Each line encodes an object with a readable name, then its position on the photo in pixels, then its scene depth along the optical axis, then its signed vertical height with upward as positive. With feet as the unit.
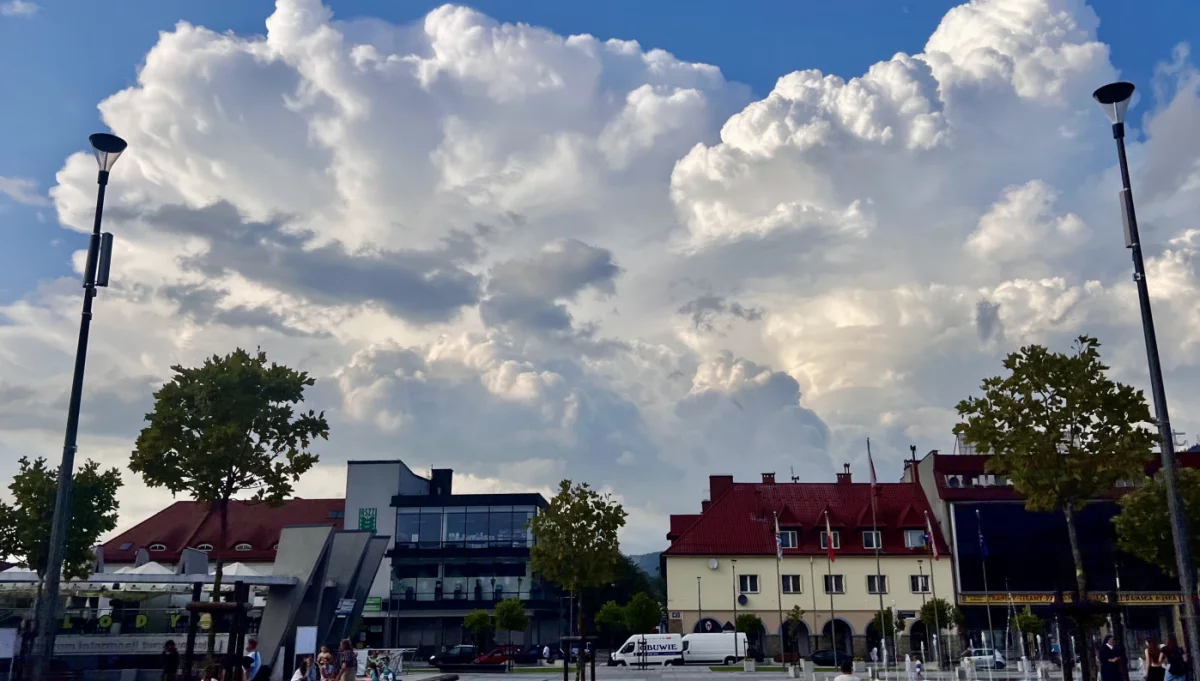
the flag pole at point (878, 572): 202.59 +4.35
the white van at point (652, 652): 210.59 -12.46
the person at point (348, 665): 69.46 -4.92
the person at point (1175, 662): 68.95 -4.98
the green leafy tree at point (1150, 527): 151.12 +9.52
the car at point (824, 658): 215.10 -14.43
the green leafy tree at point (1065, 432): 94.94 +15.17
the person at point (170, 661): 82.89 -5.46
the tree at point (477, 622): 243.81 -6.93
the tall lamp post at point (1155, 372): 51.06 +12.04
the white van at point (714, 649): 214.07 -12.09
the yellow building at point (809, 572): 237.66 +4.67
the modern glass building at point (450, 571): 273.33 +6.30
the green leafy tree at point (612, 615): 249.75 -5.64
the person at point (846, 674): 50.83 -4.31
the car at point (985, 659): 178.09 -13.34
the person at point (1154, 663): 69.07 -5.08
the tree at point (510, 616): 241.35 -5.44
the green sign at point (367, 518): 286.66 +21.64
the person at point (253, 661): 81.66 -5.61
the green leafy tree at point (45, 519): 163.12 +12.70
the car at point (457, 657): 203.23 -13.04
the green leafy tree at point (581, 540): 139.13 +7.29
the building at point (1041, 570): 227.81 +4.56
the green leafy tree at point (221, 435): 118.01 +18.95
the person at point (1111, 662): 79.05 -5.71
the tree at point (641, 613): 248.11 -5.10
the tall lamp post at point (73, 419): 55.06 +10.29
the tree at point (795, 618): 230.89 -6.12
